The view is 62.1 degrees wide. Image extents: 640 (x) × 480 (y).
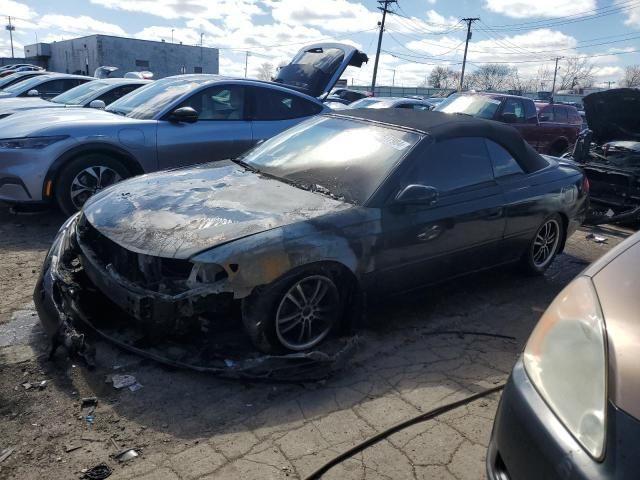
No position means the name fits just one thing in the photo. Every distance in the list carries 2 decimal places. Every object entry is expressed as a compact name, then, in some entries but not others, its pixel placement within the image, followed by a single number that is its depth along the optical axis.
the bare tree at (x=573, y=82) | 76.69
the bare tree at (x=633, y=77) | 69.97
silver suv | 5.48
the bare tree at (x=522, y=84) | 82.21
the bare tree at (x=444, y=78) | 85.12
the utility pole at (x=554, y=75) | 78.64
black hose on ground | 2.42
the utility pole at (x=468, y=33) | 53.03
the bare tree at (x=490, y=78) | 83.12
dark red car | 11.00
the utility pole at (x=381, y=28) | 43.28
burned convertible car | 3.01
